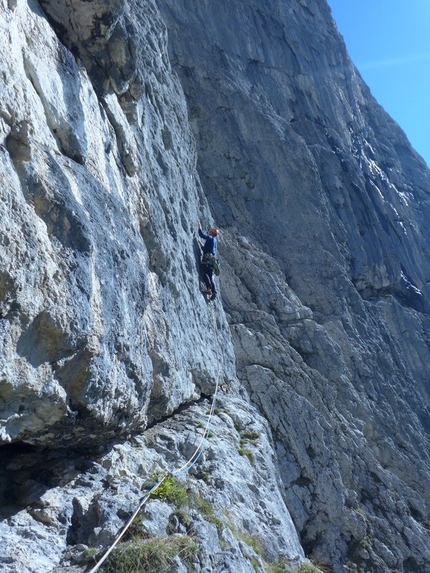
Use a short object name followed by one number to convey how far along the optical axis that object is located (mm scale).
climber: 15227
